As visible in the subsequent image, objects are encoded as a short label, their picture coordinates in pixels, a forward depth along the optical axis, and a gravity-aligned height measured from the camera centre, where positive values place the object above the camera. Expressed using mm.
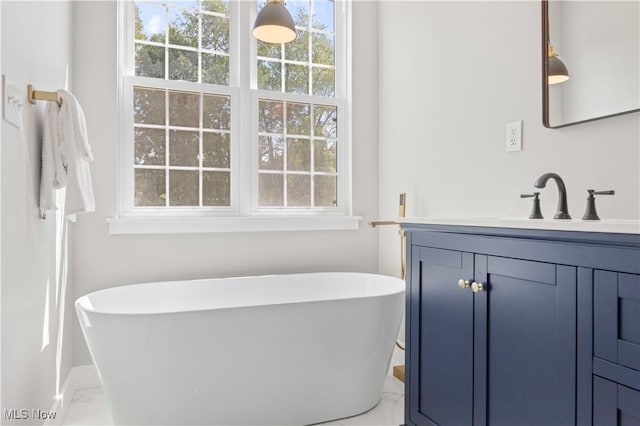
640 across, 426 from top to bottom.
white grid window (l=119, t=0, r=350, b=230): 2701 +684
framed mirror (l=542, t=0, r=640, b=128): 1465 +576
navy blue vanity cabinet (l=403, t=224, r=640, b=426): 956 -309
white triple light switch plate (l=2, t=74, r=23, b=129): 1287 +346
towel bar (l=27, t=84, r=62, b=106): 1567 +435
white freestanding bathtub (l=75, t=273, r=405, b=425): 1771 -652
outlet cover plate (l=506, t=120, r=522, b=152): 1938 +355
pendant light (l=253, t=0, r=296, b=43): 2273 +1018
